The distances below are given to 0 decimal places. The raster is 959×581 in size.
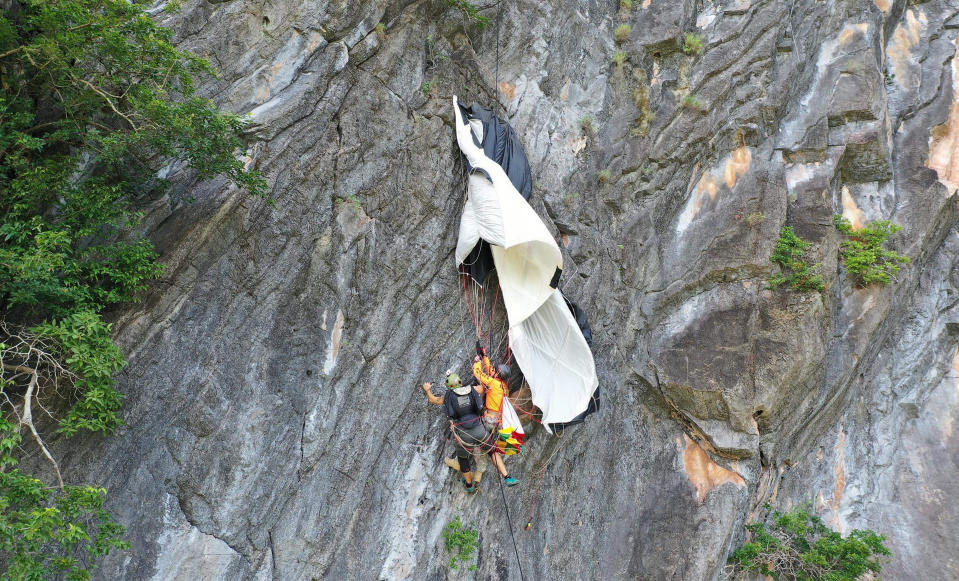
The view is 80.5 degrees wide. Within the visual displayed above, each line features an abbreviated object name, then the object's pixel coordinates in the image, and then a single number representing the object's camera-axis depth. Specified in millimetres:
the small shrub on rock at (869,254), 9023
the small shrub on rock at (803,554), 7719
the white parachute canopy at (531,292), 6848
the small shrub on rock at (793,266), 8430
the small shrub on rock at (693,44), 9961
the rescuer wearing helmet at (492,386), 6664
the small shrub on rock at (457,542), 6797
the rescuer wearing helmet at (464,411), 6473
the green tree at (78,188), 4844
